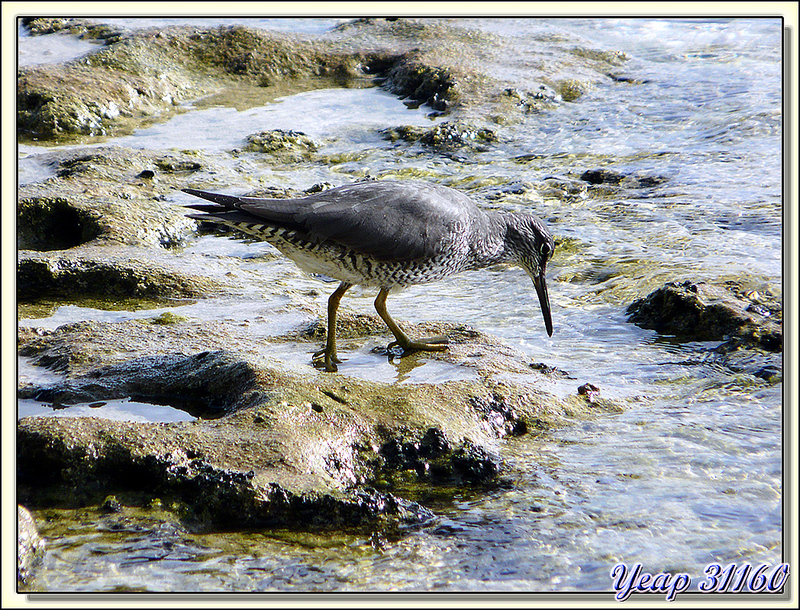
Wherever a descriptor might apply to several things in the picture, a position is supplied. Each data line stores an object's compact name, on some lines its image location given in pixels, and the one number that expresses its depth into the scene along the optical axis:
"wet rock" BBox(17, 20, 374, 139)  18.58
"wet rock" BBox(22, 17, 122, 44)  22.66
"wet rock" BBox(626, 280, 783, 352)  10.00
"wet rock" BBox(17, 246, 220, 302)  10.93
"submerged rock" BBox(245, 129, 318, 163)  18.09
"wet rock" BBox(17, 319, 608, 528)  6.42
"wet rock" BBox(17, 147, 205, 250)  12.74
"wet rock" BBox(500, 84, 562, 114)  20.81
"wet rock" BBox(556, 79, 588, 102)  22.02
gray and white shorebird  9.23
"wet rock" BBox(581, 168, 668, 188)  16.17
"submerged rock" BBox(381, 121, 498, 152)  18.47
